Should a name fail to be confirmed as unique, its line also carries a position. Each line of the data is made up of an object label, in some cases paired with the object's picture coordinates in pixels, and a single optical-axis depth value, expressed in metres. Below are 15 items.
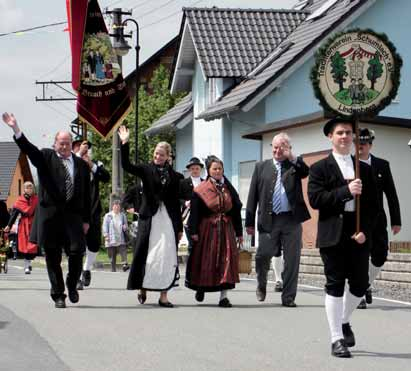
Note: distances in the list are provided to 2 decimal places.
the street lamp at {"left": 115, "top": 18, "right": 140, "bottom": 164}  30.16
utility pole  29.41
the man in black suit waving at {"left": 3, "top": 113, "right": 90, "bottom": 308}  12.49
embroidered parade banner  19.36
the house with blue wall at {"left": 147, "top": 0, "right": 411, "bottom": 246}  24.03
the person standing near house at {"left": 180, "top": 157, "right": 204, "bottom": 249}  13.13
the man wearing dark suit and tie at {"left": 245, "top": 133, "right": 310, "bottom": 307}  12.95
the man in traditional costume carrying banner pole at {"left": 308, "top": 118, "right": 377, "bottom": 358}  8.70
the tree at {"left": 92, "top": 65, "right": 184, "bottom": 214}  49.28
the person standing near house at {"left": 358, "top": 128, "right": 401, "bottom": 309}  10.65
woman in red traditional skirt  13.04
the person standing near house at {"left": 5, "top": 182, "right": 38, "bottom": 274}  20.52
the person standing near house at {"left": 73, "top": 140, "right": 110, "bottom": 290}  14.39
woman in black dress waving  12.94
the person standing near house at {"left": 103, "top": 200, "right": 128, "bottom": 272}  23.30
